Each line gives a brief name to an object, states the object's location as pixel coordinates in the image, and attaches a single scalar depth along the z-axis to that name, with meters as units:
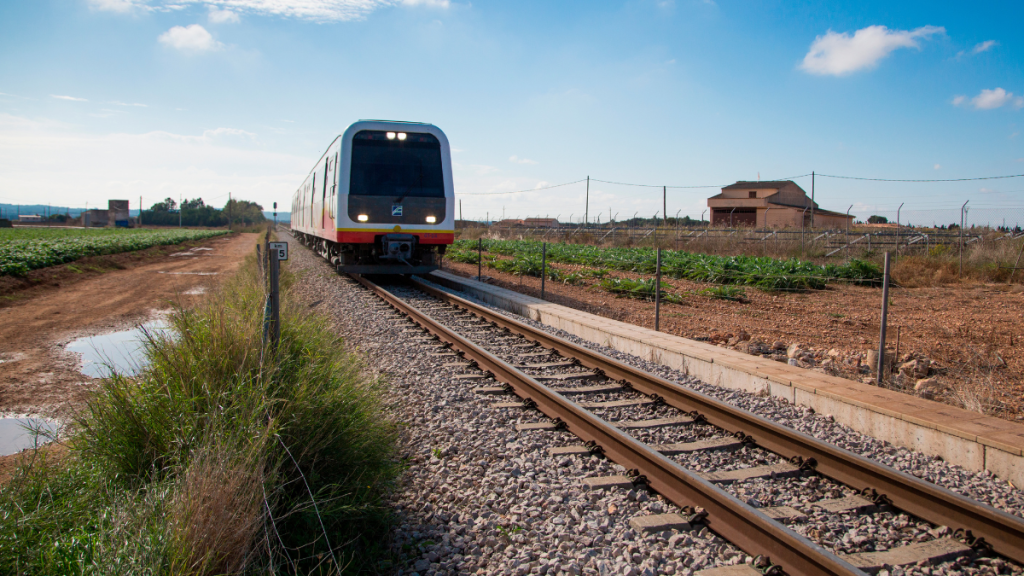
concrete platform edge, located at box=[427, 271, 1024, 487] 3.71
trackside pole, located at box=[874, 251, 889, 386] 5.50
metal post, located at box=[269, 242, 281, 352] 4.49
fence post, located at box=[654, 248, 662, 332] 8.41
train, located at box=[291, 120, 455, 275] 12.65
